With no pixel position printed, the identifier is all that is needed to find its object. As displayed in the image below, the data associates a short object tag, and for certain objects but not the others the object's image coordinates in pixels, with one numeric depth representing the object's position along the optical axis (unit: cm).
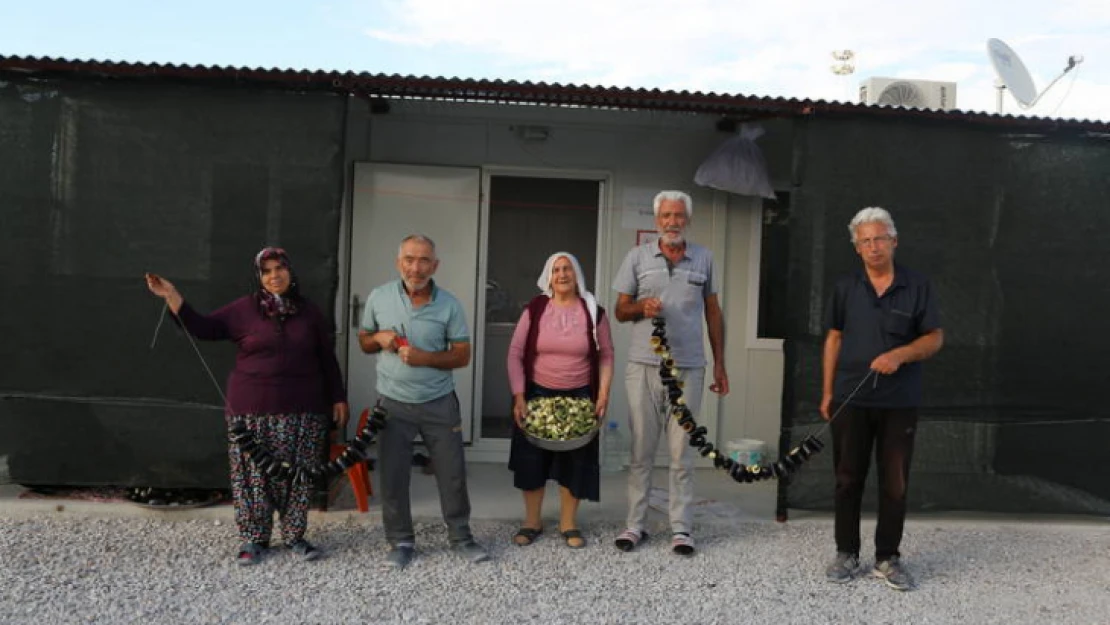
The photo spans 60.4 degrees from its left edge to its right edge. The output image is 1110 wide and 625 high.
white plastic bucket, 656
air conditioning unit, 682
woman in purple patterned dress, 438
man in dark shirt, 423
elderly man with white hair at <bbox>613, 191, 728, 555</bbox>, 468
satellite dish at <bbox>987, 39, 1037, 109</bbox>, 619
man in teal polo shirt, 440
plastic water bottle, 671
